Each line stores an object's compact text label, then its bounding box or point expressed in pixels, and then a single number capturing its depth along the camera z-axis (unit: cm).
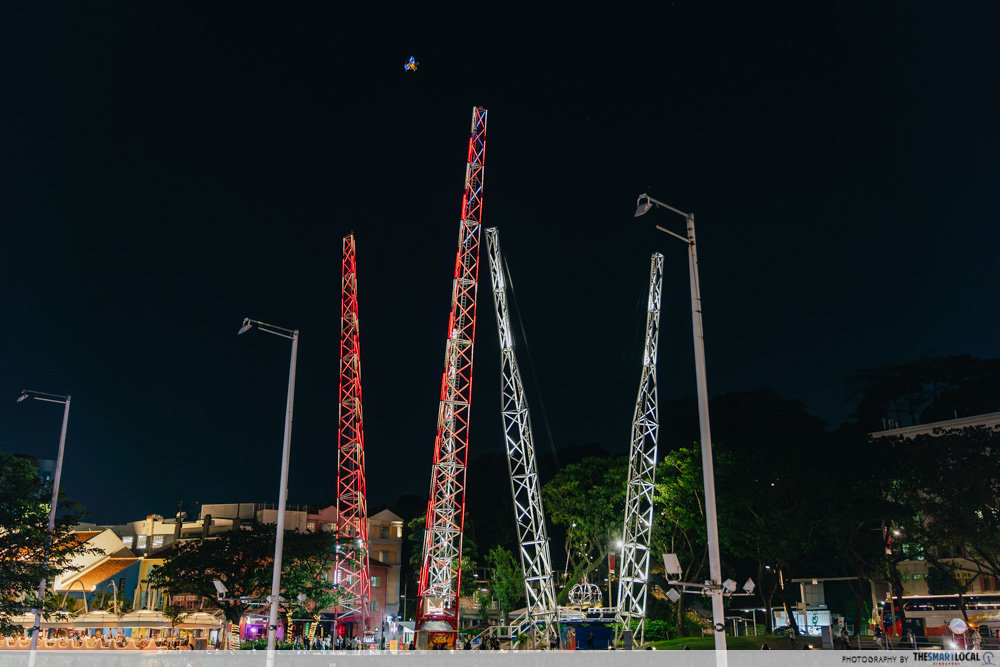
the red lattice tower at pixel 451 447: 6257
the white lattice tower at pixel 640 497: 6712
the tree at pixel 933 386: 8519
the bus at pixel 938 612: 6238
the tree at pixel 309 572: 5791
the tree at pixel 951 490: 4781
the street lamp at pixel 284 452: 2733
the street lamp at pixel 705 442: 1730
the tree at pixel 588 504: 7156
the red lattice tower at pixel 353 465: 7644
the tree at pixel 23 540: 3073
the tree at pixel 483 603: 9044
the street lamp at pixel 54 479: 3044
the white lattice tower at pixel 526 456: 6353
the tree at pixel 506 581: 8156
